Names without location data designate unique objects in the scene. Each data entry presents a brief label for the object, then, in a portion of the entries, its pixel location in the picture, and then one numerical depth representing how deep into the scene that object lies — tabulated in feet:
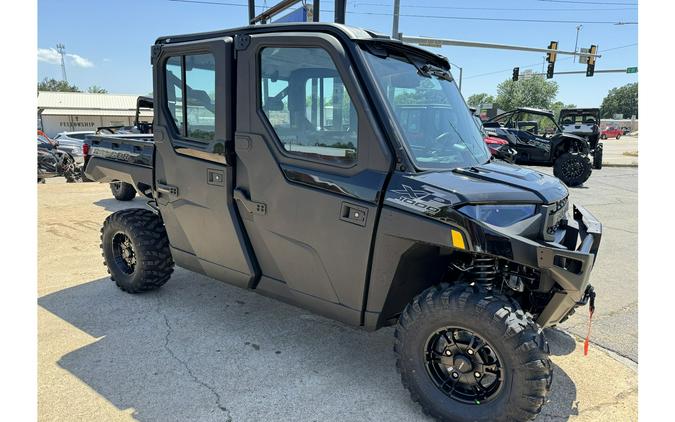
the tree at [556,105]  283.61
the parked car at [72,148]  59.95
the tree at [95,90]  301.35
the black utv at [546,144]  42.93
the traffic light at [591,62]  72.49
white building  148.66
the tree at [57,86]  265.26
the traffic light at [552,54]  67.12
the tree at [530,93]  260.83
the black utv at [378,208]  7.64
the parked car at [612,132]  181.91
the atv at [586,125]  48.24
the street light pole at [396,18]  46.60
